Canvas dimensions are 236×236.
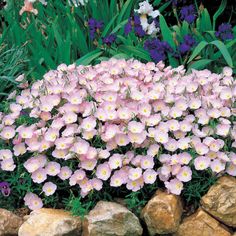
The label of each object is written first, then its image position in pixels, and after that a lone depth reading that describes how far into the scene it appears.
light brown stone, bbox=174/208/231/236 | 2.93
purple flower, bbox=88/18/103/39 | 4.14
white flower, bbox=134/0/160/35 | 4.17
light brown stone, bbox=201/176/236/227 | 2.92
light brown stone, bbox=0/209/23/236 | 3.01
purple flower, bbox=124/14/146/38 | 4.02
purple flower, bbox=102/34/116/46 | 3.96
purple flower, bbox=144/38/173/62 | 3.90
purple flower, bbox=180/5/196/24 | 4.02
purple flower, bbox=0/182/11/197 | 3.13
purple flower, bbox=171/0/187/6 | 4.27
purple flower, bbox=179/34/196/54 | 3.84
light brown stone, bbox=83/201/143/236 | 2.89
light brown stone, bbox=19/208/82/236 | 2.88
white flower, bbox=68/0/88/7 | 4.55
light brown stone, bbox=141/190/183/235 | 2.90
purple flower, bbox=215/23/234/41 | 3.96
